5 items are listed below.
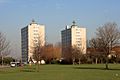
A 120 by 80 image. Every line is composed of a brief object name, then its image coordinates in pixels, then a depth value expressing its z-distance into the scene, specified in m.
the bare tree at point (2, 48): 65.47
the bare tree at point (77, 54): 136.60
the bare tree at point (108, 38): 75.05
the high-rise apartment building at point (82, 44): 159.62
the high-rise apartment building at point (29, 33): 178.80
